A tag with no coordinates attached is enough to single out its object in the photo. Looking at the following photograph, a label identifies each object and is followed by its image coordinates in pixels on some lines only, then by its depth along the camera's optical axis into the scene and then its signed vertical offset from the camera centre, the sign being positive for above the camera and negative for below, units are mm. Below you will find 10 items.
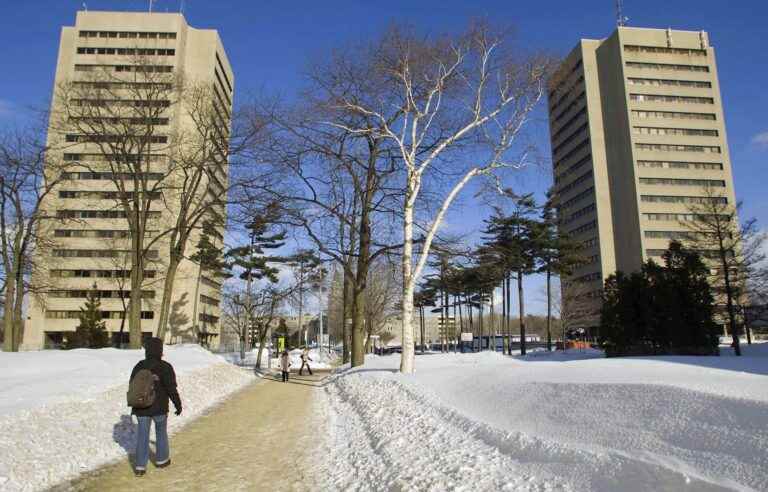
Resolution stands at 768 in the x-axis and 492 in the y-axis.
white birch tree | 14266 +6344
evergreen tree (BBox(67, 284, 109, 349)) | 44247 +483
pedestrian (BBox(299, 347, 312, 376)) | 28080 -978
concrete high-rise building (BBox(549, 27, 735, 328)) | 82812 +31931
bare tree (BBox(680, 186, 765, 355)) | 31297 +5189
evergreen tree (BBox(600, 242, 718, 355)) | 21750 +1102
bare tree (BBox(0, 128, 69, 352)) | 23500 +5134
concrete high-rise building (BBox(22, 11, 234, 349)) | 68188 +14360
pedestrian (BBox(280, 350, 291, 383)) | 22250 -1099
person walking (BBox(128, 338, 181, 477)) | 6588 -775
